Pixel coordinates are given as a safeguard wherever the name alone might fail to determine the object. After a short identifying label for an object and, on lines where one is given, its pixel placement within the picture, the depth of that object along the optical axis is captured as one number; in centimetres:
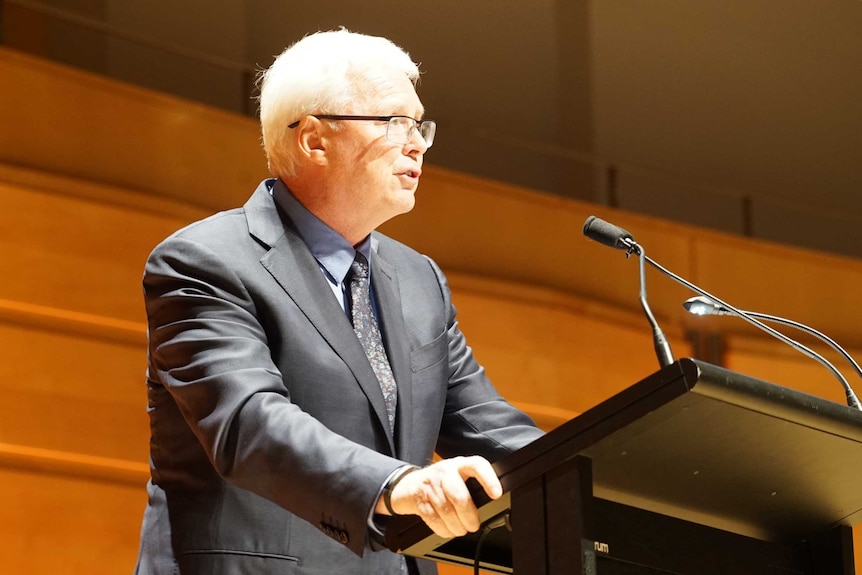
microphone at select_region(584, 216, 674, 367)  447
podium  416
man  431
